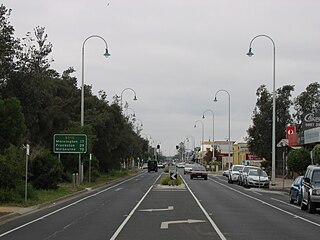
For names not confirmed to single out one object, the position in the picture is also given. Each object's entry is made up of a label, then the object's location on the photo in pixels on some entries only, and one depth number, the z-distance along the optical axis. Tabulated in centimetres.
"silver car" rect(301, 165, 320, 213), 2564
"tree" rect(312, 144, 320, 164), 4216
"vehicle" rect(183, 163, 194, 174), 9589
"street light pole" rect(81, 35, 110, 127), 4886
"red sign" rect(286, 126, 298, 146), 6529
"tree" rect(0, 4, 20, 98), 3329
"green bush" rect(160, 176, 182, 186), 5008
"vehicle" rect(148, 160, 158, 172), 11181
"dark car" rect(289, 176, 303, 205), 3013
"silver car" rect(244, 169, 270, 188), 5106
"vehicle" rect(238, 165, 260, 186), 5316
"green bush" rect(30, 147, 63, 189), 3847
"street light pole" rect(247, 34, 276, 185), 5242
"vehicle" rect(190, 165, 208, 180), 6931
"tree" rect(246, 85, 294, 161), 7775
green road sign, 4456
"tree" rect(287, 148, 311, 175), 4900
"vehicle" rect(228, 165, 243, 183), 6019
